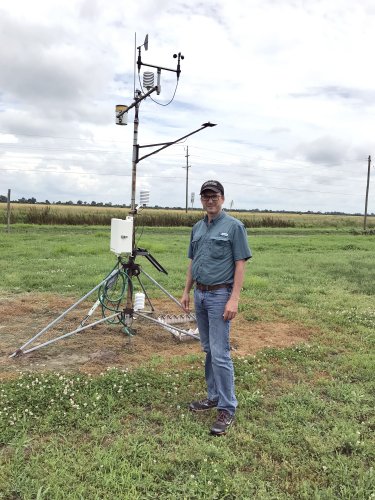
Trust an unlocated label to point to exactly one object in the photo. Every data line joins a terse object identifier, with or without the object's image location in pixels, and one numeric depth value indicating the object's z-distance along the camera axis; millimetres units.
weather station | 5370
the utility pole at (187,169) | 60794
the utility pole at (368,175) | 48844
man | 3697
